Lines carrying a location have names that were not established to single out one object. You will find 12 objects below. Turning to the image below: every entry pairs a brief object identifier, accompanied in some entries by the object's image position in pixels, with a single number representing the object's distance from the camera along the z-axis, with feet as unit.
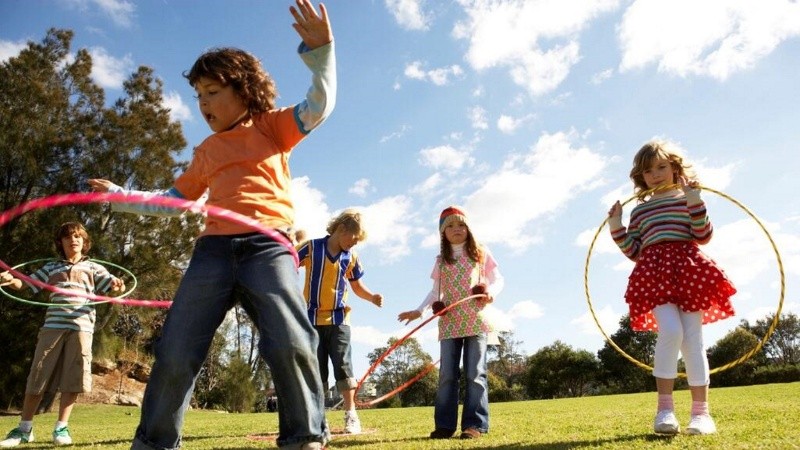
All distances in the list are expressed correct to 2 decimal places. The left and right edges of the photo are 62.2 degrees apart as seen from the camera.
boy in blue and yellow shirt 20.94
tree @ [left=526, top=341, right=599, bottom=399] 128.57
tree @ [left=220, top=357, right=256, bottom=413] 103.40
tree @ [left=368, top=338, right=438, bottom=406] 76.38
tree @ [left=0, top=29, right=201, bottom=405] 62.39
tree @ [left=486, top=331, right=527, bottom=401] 155.71
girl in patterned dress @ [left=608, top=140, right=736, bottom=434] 14.69
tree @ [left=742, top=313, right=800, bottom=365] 109.95
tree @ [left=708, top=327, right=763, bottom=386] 101.04
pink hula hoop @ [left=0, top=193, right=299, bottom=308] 9.90
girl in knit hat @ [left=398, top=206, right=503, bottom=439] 18.22
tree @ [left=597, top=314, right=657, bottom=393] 107.04
